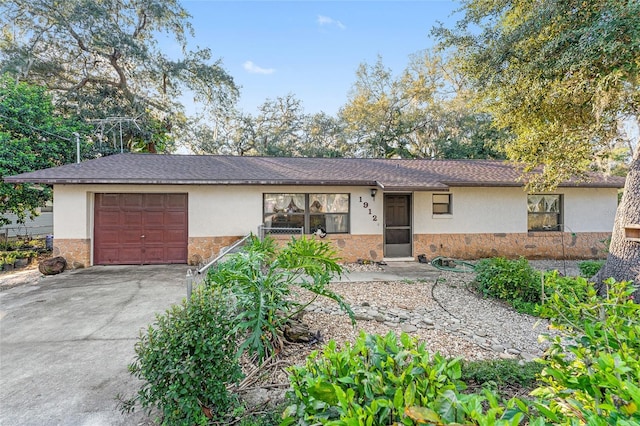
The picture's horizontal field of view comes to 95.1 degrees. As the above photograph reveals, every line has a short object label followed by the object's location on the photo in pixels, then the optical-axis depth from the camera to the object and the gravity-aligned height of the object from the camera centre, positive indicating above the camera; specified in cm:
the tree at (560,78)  530 +288
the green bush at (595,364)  105 -68
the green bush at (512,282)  580 -133
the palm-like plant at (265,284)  297 -80
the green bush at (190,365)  224 -119
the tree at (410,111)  2080 +762
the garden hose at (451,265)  852 -152
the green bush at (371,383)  115 -77
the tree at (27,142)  995 +266
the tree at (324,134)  2336 +650
